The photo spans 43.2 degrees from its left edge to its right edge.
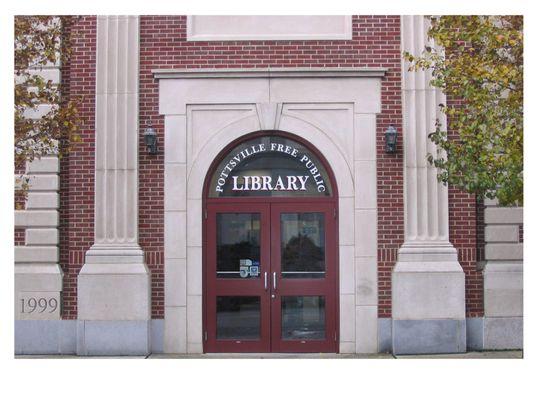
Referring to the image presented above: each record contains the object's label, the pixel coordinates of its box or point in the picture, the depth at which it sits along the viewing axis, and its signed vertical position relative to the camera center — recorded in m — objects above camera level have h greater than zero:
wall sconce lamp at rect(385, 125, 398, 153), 9.63 +1.21
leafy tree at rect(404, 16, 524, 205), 7.72 +1.43
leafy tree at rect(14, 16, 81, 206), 8.38 +1.62
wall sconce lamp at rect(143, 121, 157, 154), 9.70 +1.20
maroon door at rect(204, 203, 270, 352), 9.75 -0.81
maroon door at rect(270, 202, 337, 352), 9.74 -0.80
